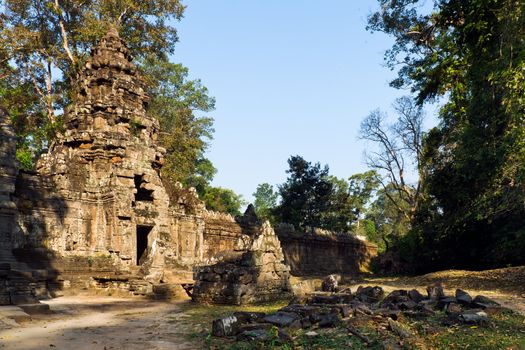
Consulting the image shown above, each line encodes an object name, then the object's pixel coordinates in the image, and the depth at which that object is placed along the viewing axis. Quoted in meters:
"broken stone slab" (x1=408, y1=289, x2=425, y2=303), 9.57
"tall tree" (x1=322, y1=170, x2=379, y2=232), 35.06
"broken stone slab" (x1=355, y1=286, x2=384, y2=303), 10.02
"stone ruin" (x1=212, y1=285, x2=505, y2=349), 6.56
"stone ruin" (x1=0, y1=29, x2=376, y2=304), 11.98
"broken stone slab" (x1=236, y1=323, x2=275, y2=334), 6.61
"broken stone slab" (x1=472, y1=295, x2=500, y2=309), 8.60
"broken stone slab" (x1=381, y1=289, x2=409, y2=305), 9.07
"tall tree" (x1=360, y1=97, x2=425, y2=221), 28.80
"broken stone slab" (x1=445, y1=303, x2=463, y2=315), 7.88
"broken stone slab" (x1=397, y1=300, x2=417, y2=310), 8.45
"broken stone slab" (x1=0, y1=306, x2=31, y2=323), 8.36
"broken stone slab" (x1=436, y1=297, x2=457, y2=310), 8.73
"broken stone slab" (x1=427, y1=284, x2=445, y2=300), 9.70
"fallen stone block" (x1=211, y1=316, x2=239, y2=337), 6.65
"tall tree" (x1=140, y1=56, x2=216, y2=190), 31.72
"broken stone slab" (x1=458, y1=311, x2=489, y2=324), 7.22
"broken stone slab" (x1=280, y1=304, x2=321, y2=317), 7.63
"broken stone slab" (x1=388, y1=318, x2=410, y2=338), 6.39
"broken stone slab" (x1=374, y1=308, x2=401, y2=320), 7.57
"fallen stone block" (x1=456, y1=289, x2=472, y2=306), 8.81
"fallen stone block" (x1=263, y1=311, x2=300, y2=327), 6.96
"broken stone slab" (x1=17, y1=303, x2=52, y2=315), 9.73
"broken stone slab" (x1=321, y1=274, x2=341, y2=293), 12.26
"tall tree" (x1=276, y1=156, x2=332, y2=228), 34.12
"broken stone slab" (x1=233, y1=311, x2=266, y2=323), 7.16
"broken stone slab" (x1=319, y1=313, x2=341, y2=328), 6.94
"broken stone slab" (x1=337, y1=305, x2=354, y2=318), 7.66
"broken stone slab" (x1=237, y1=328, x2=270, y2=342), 6.14
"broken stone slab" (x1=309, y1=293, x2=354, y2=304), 9.16
